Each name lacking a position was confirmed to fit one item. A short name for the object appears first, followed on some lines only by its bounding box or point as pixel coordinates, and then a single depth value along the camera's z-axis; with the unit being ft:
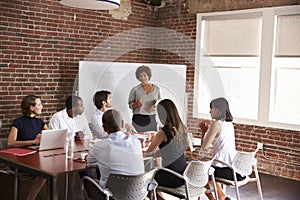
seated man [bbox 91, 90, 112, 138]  15.29
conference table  10.11
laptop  12.66
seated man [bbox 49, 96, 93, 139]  15.05
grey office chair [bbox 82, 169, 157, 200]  10.02
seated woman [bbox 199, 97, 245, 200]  13.21
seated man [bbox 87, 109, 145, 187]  10.29
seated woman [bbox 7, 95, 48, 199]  13.32
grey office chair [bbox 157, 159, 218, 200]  11.42
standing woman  17.90
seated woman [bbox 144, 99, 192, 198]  11.89
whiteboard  20.13
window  19.44
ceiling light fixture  11.88
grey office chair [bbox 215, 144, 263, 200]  13.01
